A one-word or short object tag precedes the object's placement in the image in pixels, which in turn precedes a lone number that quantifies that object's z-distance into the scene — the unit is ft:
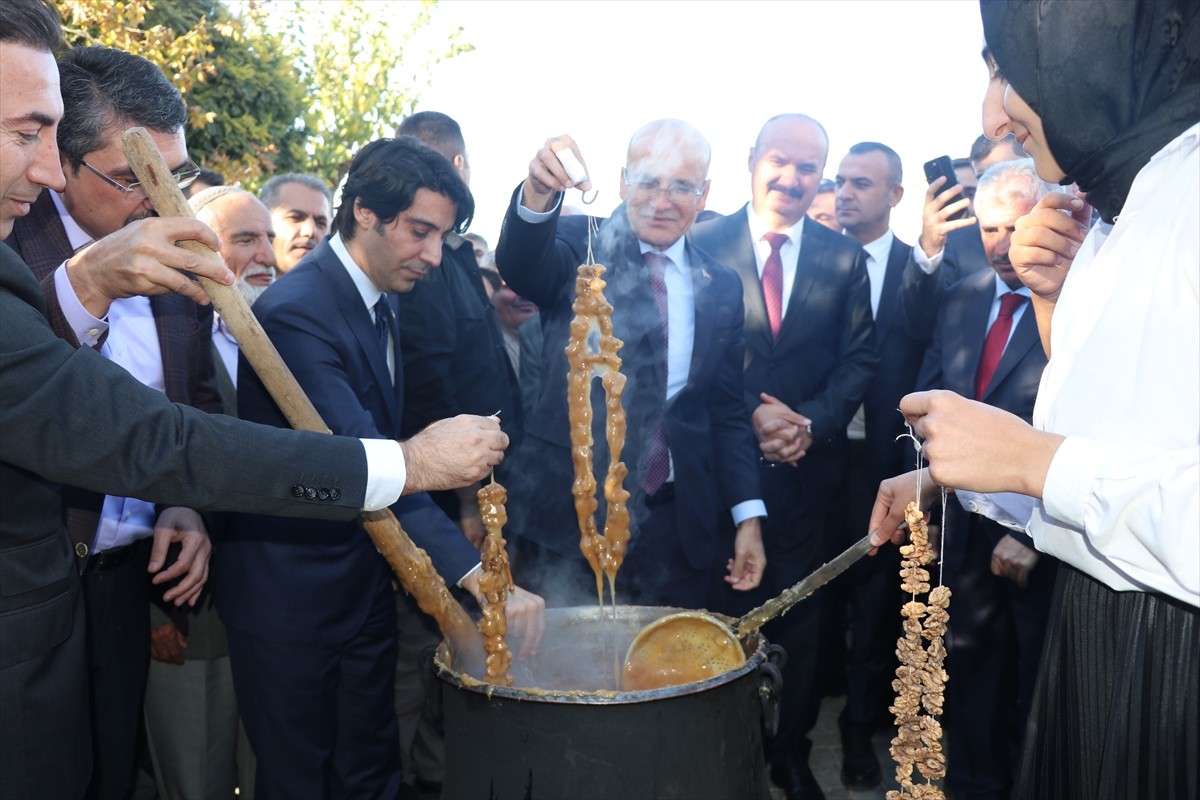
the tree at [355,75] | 46.98
